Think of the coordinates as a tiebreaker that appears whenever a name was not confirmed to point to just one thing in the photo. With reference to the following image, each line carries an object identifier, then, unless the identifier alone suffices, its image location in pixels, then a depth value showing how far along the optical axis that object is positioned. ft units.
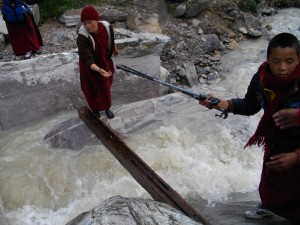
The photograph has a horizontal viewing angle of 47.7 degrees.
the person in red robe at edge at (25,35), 17.87
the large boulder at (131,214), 5.65
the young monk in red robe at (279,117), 6.45
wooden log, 9.21
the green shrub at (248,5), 31.78
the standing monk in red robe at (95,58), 12.55
